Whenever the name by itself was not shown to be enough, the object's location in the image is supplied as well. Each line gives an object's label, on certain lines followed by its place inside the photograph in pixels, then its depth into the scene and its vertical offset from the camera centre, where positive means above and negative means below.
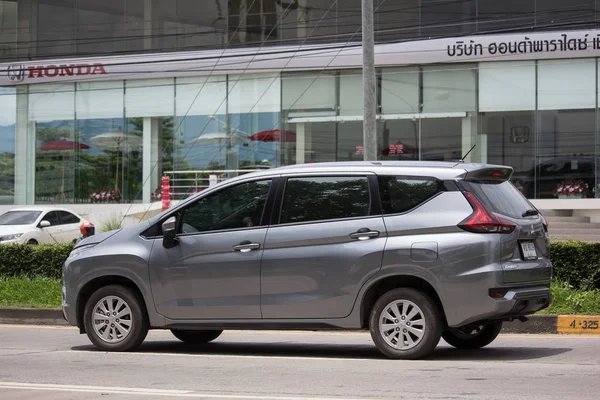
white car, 25.25 -0.29
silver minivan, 8.95 -0.45
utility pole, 17.97 +2.38
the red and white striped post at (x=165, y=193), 31.91 +0.73
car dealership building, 29.89 +4.24
